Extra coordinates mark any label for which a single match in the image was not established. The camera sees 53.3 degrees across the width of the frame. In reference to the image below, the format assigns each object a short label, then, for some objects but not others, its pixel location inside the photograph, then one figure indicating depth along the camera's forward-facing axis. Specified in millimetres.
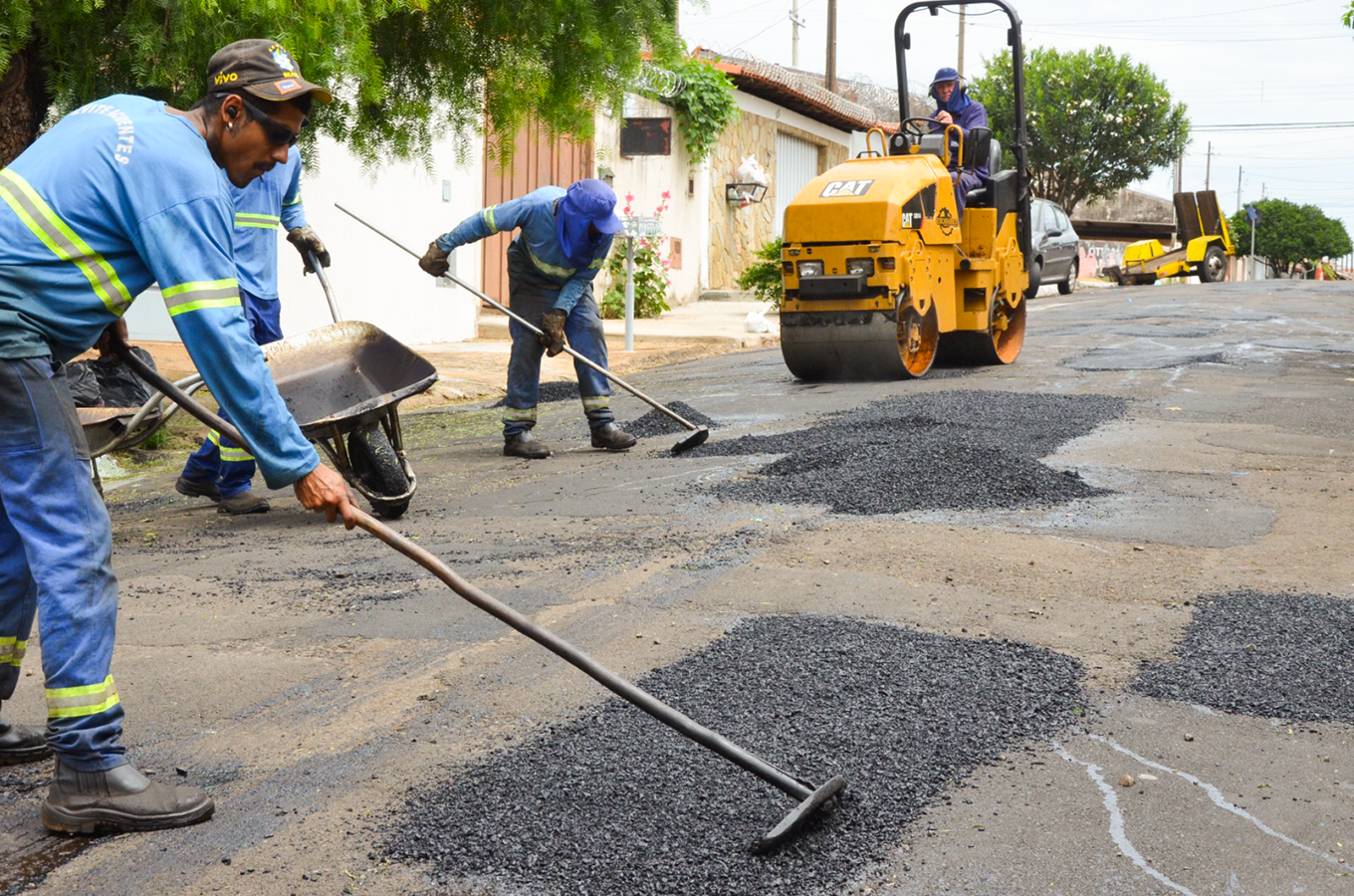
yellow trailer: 28719
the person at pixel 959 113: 10258
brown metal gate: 15664
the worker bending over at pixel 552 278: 7492
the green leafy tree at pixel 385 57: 6012
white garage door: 25250
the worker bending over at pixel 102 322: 2838
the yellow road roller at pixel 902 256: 9477
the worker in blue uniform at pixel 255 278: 6172
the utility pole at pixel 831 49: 32344
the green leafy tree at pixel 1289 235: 64750
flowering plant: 17453
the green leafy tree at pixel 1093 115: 40000
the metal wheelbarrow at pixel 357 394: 5781
